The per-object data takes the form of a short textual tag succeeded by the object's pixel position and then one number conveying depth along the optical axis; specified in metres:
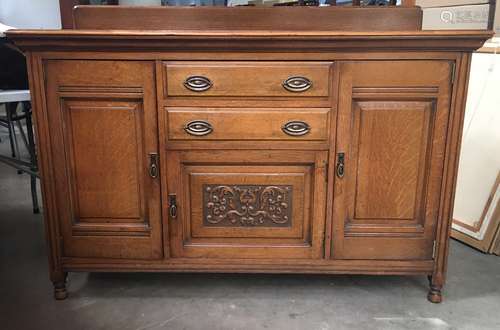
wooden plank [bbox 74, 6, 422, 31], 1.47
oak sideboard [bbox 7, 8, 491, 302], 1.36
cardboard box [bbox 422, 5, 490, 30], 2.05
